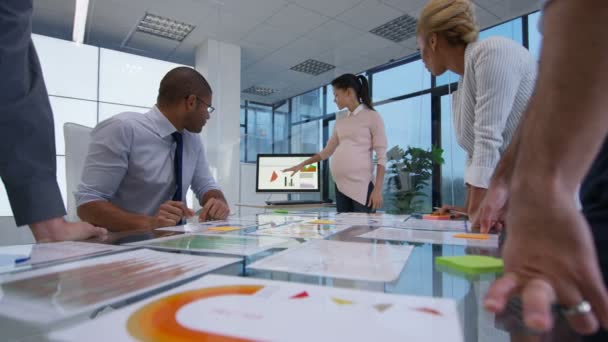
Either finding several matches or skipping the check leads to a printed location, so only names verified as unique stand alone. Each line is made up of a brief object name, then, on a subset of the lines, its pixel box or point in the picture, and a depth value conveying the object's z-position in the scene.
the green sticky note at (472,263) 0.47
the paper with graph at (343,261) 0.46
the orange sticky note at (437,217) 1.33
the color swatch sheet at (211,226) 0.99
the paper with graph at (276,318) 0.27
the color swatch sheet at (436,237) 0.73
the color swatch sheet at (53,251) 0.57
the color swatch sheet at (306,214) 1.52
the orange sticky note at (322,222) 1.17
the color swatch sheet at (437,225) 0.99
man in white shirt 1.21
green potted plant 3.93
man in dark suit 0.67
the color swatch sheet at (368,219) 1.13
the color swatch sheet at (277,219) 1.16
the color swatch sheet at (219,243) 0.64
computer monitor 3.60
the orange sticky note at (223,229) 0.97
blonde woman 1.09
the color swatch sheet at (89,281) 0.34
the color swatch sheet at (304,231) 0.85
